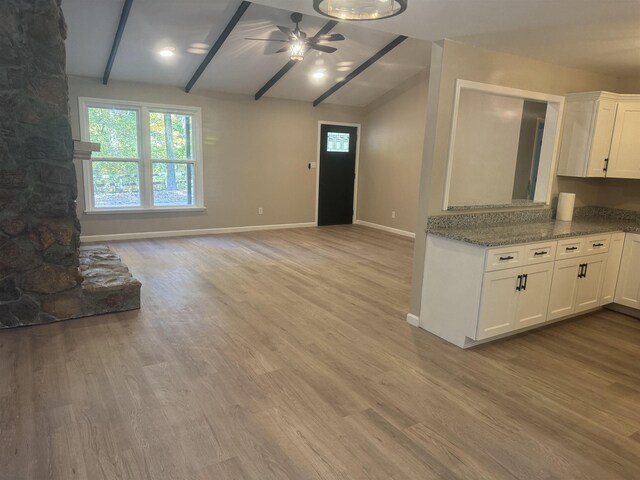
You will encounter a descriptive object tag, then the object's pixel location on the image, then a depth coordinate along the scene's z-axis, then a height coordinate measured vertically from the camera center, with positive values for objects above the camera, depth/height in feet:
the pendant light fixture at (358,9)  5.61 +2.11
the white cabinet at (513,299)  10.00 -3.20
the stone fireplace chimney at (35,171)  10.03 -0.56
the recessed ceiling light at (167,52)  18.10 +4.50
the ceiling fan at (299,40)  15.71 +4.67
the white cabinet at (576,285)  11.49 -3.18
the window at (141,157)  20.67 -0.14
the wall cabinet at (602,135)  12.67 +1.22
